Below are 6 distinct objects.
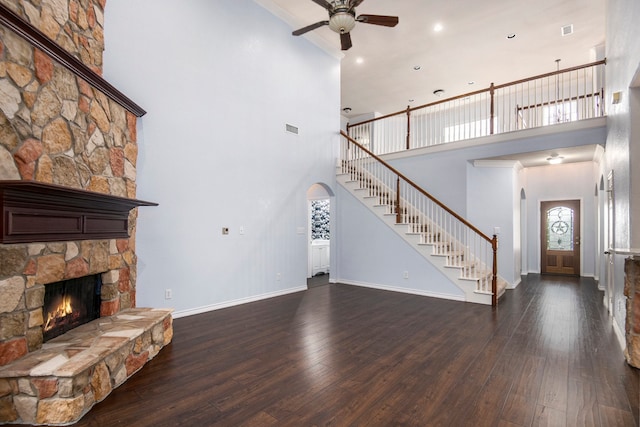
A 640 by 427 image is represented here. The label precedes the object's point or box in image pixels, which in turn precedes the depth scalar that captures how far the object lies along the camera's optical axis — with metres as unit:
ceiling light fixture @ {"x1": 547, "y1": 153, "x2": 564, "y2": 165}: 6.11
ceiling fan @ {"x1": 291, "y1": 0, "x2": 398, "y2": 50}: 4.04
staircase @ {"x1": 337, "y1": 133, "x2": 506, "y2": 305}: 5.48
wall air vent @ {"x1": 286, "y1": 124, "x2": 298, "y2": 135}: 6.24
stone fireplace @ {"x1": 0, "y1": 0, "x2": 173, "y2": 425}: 2.13
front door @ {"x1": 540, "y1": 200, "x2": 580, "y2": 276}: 8.48
